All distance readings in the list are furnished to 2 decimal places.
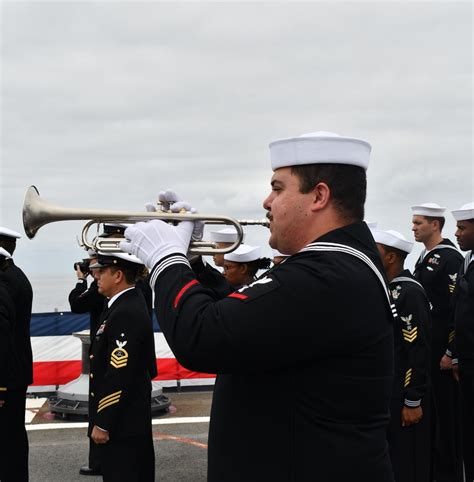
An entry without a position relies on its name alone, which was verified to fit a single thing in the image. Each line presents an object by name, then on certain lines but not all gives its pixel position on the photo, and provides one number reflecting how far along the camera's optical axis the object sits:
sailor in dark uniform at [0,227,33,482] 5.25
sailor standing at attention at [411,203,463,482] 6.21
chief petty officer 4.44
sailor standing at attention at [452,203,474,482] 5.80
